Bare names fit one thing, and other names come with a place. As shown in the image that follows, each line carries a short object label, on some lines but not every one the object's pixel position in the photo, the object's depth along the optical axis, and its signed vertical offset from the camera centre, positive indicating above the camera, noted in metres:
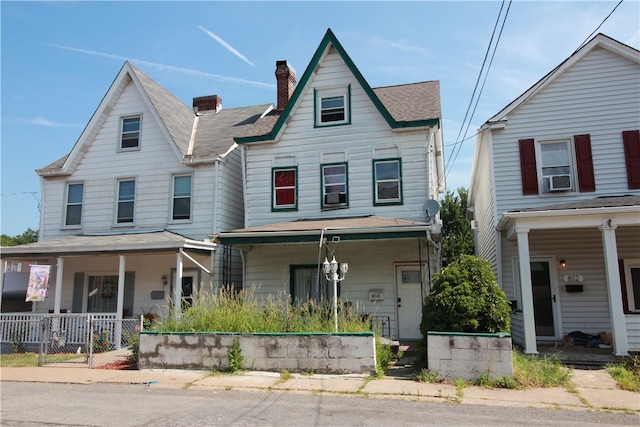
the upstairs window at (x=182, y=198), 16.50 +3.41
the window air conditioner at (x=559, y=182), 13.47 +3.12
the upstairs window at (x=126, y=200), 17.03 +3.45
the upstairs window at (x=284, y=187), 15.52 +3.51
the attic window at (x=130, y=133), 17.38 +5.93
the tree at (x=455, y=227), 28.66 +4.17
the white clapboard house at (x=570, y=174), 12.99 +3.32
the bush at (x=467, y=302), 8.97 -0.15
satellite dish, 13.24 +2.39
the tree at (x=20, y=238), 49.25 +6.40
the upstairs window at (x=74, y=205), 17.47 +3.39
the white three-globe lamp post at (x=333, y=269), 10.80 +0.62
